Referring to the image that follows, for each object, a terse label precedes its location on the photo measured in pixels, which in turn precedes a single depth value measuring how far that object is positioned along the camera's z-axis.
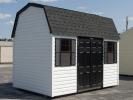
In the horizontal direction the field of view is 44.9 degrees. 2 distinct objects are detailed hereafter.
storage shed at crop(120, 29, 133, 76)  13.22
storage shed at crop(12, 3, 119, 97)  7.22
